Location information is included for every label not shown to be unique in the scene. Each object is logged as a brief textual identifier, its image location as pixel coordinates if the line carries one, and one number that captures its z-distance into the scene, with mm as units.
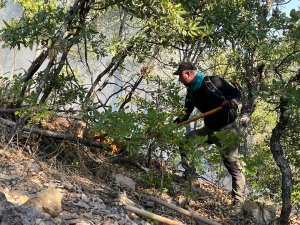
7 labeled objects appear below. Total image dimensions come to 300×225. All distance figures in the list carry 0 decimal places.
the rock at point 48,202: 3252
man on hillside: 5218
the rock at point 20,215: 2941
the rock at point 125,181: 5095
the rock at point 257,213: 5070
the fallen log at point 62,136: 5214
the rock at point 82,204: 3801
